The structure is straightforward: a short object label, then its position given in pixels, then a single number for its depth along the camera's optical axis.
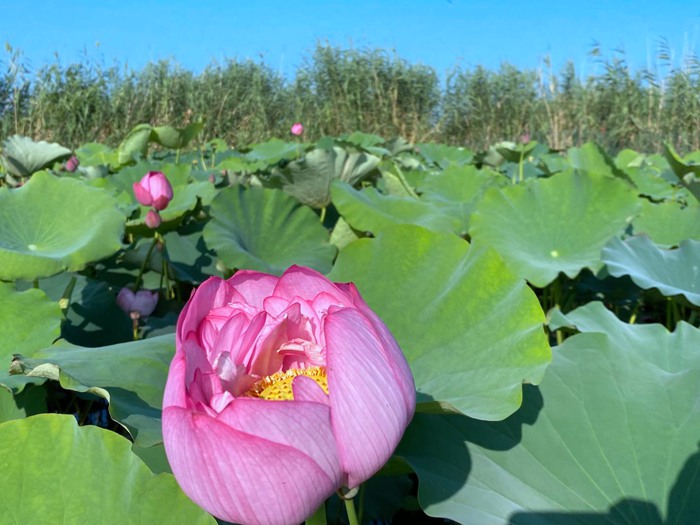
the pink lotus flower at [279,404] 0.37
